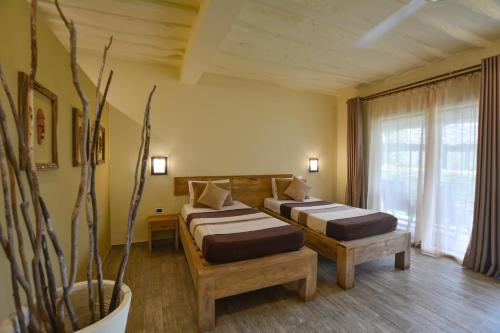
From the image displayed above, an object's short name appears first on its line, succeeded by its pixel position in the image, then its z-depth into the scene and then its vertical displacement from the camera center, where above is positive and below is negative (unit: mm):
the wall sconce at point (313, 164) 4742 -35
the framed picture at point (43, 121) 1271 +264
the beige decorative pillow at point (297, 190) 3932 -482
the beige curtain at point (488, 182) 2578 -222
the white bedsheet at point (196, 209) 3115 -671
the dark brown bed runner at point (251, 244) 1971 -742
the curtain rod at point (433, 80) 2865 +1179
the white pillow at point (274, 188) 4115 -483
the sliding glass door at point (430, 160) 2947 +36
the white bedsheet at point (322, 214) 2814 -681
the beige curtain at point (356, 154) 4277 +161
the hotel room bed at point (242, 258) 1855 -879
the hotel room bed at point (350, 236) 2434 -876
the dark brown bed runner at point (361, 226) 2537 -742
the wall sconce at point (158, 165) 3523 -50
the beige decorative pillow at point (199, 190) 3366 -424
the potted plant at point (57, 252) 820 -374
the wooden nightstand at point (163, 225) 3213 -900
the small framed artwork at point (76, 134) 2057 +249
